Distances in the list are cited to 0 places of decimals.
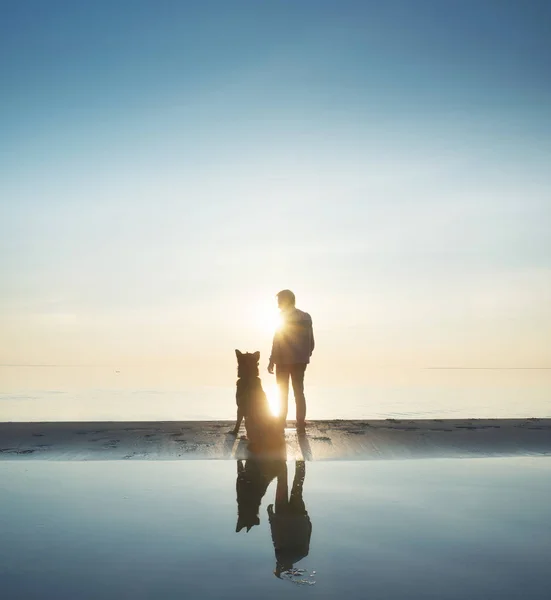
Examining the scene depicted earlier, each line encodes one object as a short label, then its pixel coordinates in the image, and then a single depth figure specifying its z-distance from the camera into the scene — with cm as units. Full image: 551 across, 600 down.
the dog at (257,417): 859
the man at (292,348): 1016
